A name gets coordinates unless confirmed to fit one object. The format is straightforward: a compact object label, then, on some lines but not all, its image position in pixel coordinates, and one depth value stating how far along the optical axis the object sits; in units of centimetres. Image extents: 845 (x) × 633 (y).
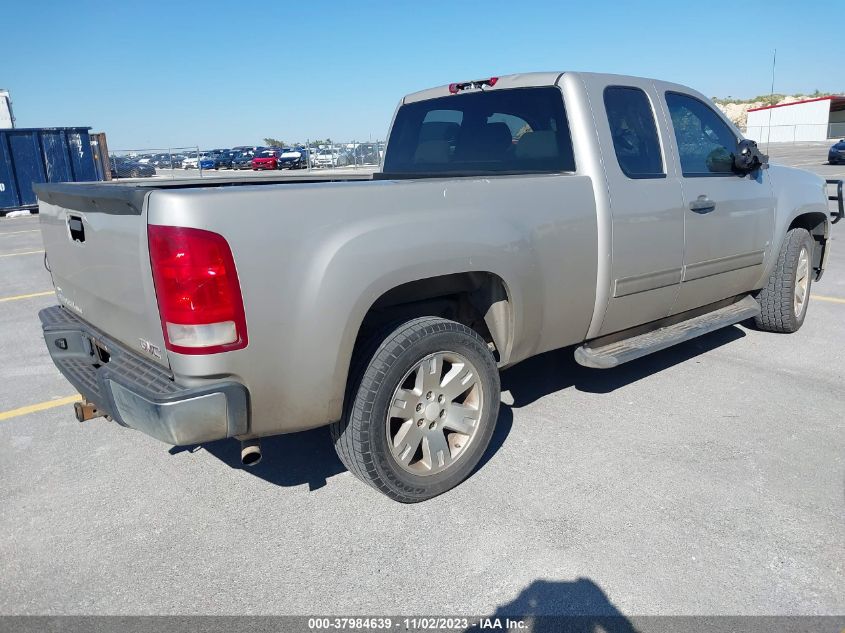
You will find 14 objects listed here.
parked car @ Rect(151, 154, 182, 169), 2801
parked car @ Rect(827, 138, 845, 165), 2980
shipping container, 1777
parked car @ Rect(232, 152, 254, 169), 4000
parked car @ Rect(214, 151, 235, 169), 3956
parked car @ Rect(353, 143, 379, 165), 2647
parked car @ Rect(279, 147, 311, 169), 3470
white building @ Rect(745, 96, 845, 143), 5819
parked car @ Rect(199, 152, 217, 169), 3462
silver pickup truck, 245
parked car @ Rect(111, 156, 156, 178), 2606
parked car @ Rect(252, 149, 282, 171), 3691
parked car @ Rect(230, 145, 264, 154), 4352
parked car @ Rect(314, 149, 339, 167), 2944
